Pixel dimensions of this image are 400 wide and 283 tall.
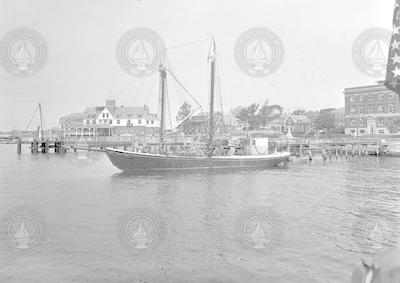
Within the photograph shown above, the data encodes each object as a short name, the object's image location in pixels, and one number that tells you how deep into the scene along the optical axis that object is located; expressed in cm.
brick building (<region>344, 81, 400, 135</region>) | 10375
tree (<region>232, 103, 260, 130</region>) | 16500
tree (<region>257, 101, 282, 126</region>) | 16638
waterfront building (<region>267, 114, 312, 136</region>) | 14388
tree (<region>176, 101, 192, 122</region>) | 17125
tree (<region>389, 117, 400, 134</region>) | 10094
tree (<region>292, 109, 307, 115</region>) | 18088
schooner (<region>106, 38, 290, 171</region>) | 5291
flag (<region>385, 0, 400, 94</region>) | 634
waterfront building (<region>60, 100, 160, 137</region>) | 14812
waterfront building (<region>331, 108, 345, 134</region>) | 13312
